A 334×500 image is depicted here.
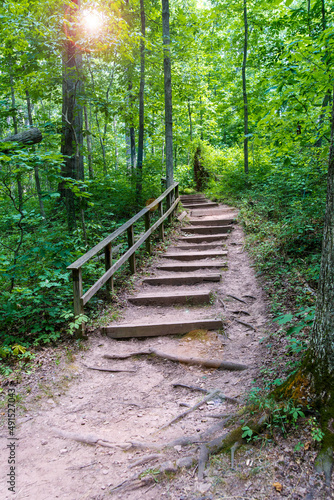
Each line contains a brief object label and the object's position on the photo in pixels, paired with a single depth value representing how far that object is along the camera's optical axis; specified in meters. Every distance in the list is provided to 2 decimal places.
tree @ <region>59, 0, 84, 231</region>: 5.57
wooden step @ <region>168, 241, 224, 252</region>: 8.06
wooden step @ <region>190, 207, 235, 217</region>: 10.98
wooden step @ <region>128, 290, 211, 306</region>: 5.34
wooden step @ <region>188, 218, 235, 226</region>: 9.62
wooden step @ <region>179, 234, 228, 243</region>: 8.67
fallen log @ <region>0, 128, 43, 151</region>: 4.81
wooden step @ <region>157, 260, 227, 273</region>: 6.67
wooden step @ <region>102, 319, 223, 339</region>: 4.55
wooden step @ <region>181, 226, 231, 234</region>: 9.20
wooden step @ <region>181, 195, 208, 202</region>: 13.65
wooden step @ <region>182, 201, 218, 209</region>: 12.35
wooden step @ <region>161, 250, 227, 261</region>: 7.36
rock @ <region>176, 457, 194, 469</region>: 2.42
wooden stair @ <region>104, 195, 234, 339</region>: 4.68
